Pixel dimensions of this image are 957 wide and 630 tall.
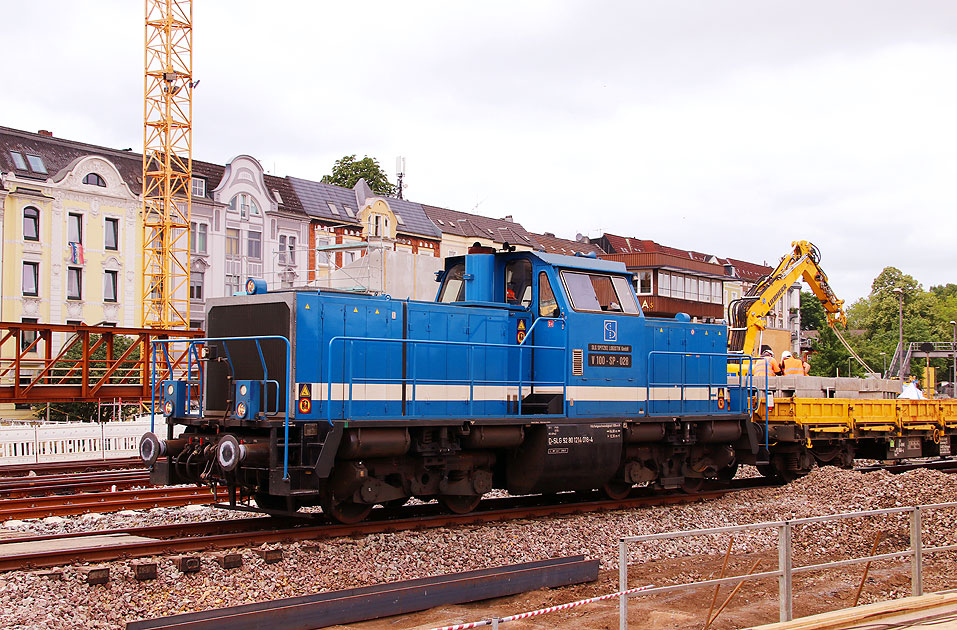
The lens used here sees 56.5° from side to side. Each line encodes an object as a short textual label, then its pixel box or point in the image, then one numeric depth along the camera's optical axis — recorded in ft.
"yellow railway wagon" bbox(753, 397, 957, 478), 55.31
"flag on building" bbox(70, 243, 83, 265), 137.18
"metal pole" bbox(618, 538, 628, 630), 21.42
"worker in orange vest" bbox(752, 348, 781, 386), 67.60
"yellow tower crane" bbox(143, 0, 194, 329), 142.41
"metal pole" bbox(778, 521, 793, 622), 23.47
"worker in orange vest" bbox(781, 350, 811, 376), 73.10
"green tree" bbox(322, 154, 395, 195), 208.54
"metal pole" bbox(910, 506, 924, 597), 26.27
